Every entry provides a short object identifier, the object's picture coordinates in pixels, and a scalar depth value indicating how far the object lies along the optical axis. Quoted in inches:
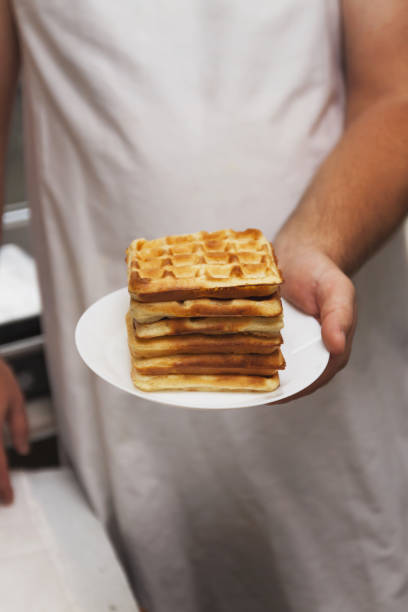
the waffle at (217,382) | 29.7
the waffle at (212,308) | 28.9
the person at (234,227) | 43.9
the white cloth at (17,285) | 56.9
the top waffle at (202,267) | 28.7
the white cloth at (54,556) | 38.7
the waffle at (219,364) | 29.9
